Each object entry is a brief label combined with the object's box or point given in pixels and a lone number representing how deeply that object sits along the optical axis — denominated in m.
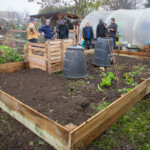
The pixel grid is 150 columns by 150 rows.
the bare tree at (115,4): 16.24
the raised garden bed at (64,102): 1.86
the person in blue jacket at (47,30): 6.39
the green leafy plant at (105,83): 3.62
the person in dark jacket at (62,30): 6.96
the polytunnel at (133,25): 9.00
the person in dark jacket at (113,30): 8.19
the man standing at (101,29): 8.32
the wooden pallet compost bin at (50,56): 4.52
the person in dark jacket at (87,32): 8.53
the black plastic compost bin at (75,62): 4.23
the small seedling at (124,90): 3.42
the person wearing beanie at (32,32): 6.69
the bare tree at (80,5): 15.42
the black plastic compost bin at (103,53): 5.34
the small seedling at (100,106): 2.81
